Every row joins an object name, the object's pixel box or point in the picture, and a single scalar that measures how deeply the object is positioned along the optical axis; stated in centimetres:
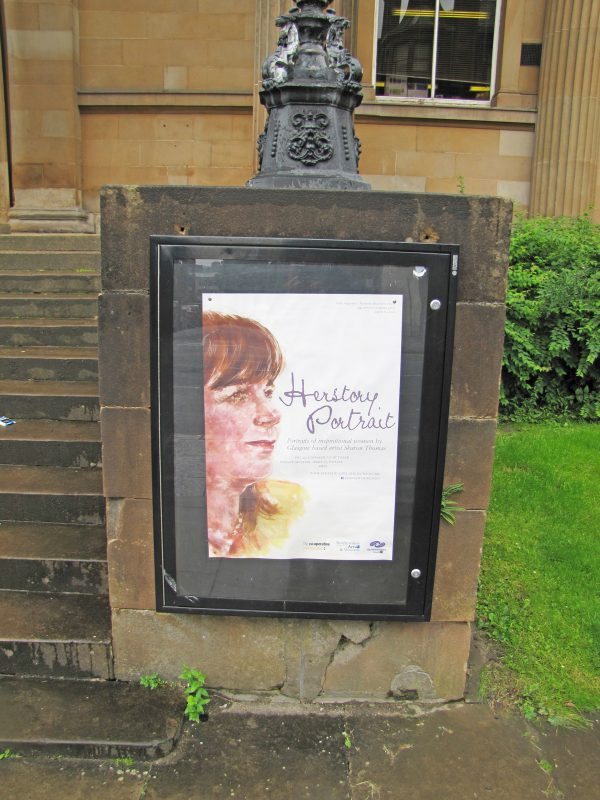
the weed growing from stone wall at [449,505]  295
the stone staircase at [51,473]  326
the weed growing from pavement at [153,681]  316
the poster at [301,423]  275
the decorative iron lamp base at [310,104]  308
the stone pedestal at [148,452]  274
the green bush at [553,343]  629
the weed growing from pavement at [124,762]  277
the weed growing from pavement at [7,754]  277
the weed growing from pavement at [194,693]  302
